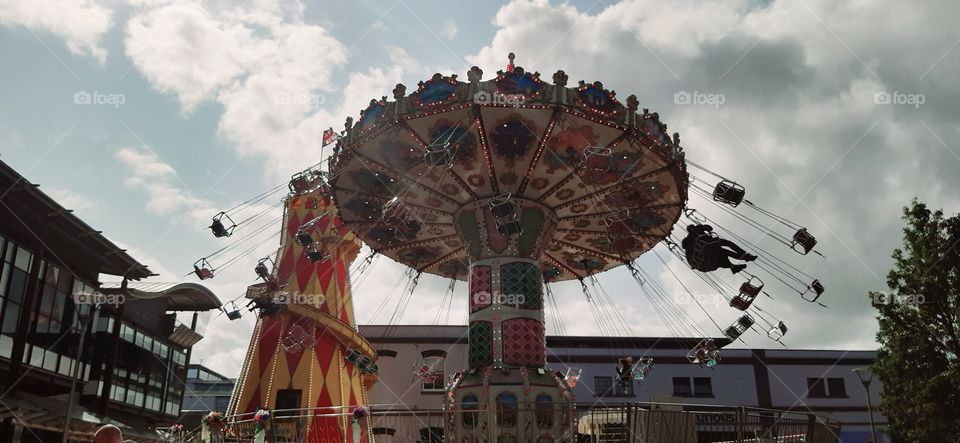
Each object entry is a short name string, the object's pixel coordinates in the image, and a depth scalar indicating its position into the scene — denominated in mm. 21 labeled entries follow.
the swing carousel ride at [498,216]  14117
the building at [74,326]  19828
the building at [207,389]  63119
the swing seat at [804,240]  15719
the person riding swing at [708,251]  15570
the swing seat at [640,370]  19022
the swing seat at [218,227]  16500
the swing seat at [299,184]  17266
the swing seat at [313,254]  17438
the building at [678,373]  32156
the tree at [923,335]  19656
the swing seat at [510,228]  14789
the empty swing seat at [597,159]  14188
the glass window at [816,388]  34000
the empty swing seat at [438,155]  14078
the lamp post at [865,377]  20781
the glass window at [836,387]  33906
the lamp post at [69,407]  18562
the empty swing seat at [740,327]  18281
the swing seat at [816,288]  16416
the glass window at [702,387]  33641
